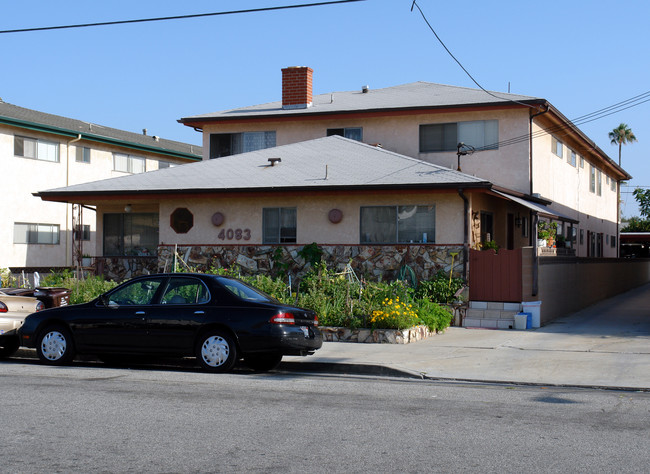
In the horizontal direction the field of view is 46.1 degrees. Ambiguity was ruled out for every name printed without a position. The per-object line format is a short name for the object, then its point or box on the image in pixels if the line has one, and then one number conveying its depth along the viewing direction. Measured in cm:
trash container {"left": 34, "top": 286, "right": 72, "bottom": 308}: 1691
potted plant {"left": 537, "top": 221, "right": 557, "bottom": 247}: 2297
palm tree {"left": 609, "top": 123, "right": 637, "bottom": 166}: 8850
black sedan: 1182
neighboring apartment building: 3281
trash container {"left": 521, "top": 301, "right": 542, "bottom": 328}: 1894
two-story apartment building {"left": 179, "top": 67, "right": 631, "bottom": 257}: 2470
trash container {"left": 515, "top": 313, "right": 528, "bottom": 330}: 1856
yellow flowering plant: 1574
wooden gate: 1914
